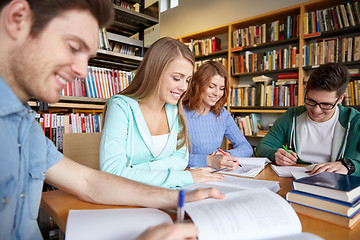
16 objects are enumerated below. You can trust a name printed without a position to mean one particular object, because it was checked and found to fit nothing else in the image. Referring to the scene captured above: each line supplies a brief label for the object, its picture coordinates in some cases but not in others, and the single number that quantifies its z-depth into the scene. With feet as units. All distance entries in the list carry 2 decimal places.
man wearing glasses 4.56
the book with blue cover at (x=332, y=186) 2.12
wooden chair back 4.33
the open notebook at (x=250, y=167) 3.70
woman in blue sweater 6.15
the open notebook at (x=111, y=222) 1.69
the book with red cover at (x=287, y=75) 10.06
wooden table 1.95
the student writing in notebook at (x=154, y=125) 3.08
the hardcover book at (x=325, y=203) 2.08
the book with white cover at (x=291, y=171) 3.52
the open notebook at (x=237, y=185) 2.76
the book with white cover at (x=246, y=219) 1.65
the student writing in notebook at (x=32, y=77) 1.65
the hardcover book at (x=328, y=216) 2.07
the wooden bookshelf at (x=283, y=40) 9.34
